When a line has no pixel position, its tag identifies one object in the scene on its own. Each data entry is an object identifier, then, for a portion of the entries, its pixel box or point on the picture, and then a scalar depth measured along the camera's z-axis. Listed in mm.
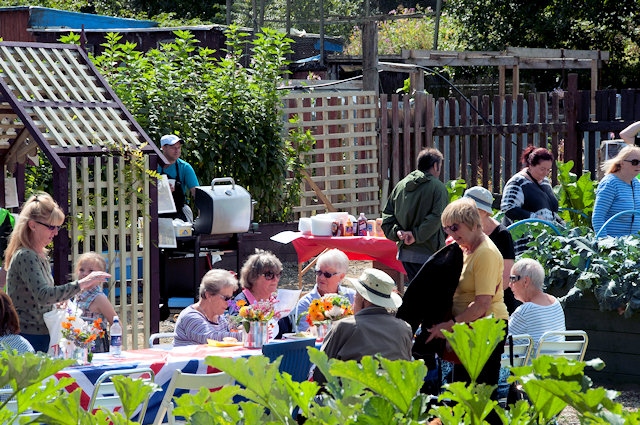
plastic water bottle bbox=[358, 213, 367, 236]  17791
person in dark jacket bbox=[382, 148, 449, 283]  15594
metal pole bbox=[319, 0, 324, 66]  38594
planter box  13805
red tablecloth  17250
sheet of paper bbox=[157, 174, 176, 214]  16734
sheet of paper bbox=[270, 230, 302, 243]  17687
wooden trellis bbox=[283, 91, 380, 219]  25922
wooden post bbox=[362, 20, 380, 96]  26797
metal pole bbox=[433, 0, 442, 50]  47331
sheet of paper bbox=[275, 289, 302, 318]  12016
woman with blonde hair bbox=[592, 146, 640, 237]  14859
